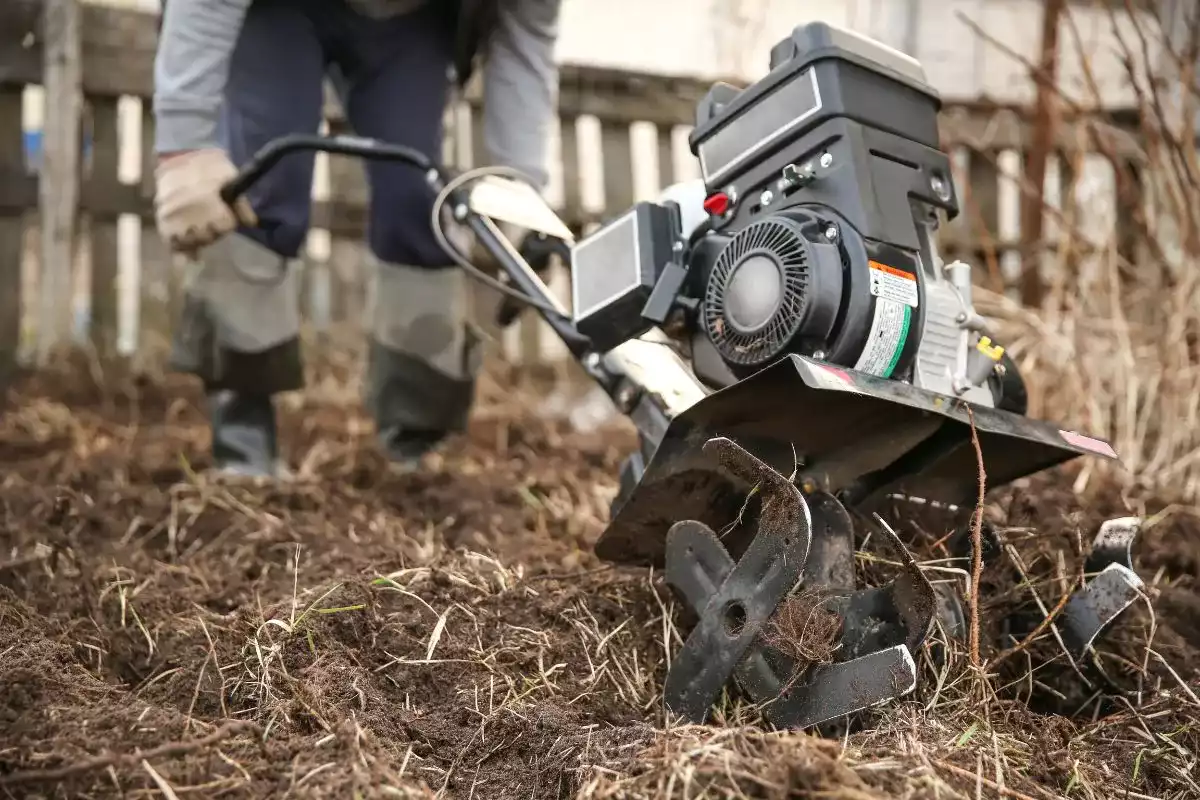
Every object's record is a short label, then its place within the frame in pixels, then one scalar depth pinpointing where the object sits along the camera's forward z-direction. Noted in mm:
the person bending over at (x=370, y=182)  2623
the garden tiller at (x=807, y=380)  1432
